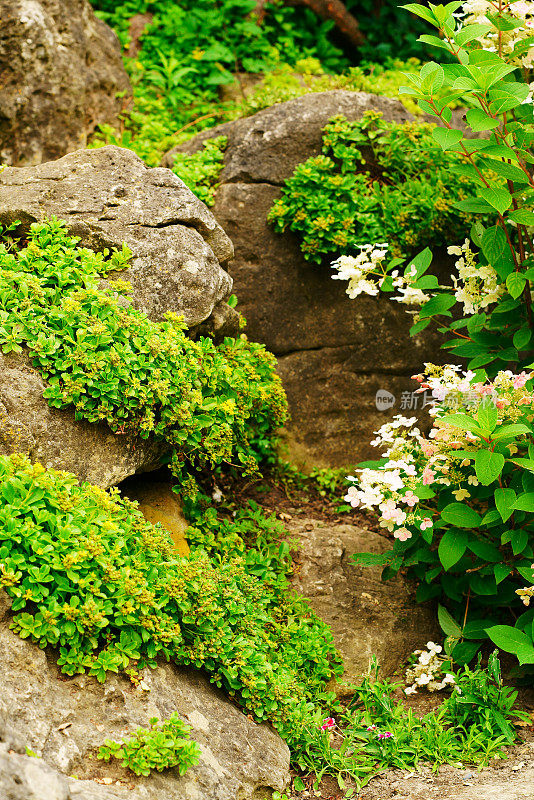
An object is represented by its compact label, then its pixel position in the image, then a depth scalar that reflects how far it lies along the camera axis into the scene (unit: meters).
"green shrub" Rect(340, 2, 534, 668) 2.94
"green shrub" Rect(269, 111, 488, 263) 4.70
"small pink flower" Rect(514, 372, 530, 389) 3.12
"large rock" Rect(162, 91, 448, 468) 4.88
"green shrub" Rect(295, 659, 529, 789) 2.96
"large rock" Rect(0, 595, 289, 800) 2.05
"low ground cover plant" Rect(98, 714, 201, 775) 2.22
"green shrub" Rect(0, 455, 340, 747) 2.37
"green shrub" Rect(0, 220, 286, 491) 3.00
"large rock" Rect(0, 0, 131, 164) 4.98
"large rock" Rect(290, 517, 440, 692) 3.72
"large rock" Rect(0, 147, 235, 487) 3.60
